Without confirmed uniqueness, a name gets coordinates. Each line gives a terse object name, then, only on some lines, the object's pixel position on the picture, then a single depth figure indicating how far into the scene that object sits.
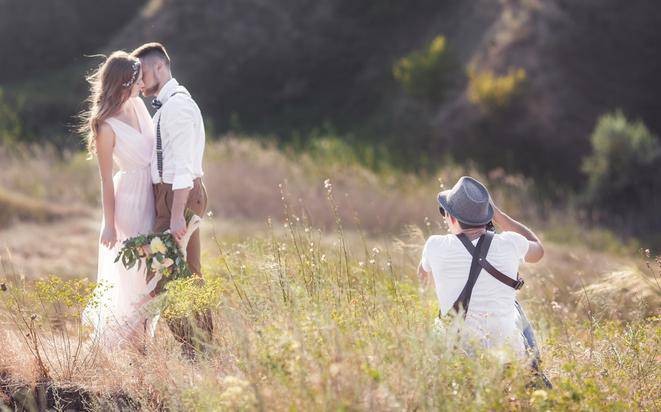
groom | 9.84
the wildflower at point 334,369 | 6.71
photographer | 8.45
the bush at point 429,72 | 47.09
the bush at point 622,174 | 36.28
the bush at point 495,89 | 44.09
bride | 10.00
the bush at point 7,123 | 35.40
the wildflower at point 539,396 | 6.89
